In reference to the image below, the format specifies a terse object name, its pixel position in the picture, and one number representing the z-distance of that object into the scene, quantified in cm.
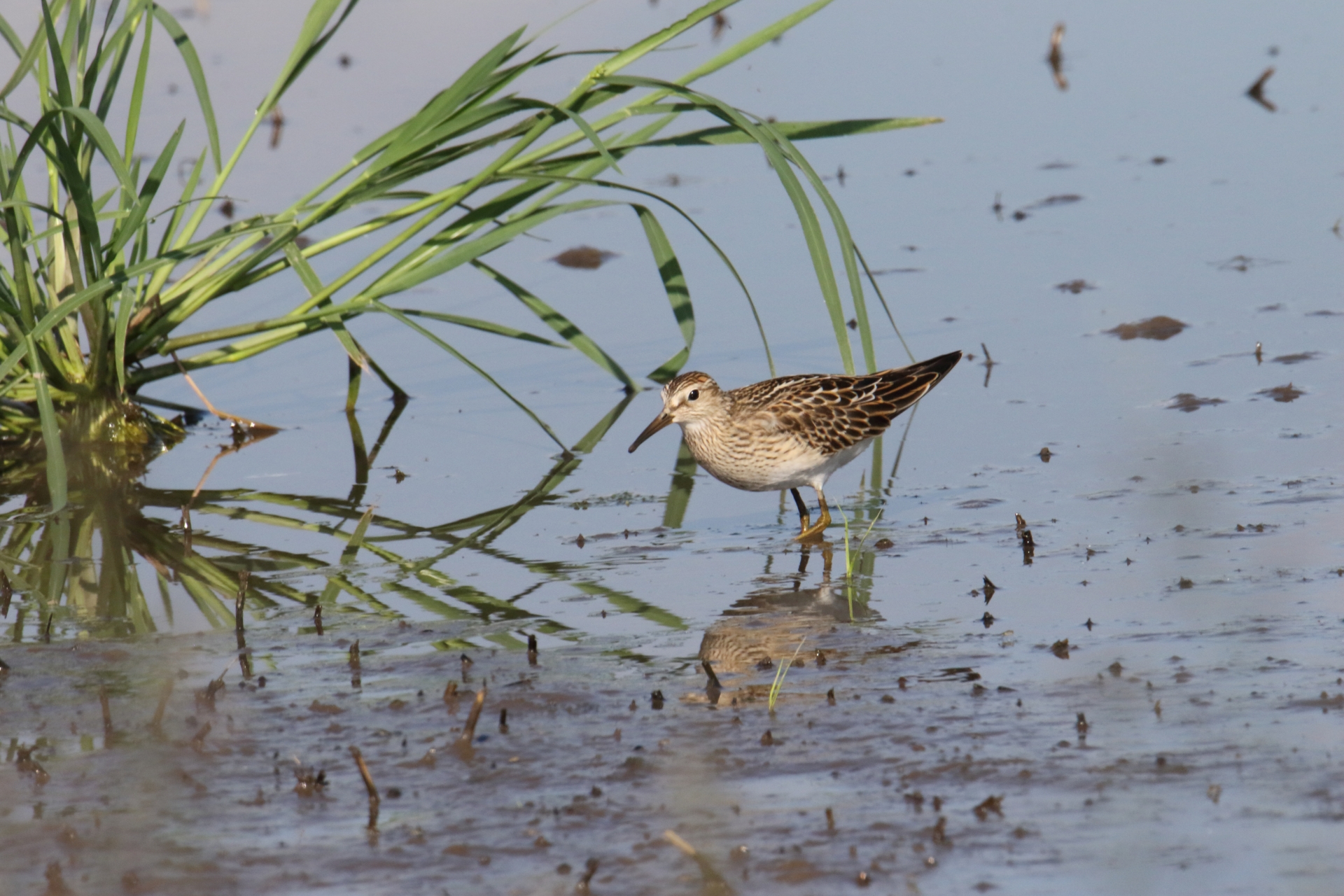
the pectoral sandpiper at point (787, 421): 1337
